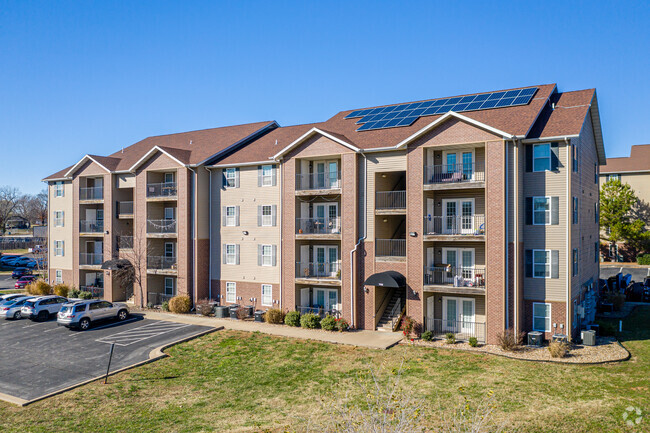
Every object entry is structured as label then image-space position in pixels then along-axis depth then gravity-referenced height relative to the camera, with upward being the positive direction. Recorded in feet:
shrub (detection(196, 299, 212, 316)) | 108.27 -19.12
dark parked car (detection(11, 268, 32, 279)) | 179.73 -18.60
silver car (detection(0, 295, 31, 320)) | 108.88 -19.62
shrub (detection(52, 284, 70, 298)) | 132.41 -18.36
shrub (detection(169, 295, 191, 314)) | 110.63 -18.82
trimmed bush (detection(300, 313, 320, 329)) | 94.32 -19.31
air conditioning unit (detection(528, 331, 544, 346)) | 78.02 -18.88
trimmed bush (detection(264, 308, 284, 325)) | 99.35 -19.30
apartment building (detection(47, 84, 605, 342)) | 80.43 +1.63
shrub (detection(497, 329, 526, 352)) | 76.28 -18.94
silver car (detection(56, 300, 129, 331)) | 95.91 -18.52
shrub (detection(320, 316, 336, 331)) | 92.17 -19.43
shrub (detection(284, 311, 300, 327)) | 96.43 -19.23
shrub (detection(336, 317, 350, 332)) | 91.61 -19.53
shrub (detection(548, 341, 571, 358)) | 71.87 -19.09
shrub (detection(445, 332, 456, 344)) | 81.57 -19.65
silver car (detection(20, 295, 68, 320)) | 106.01 -18.91
